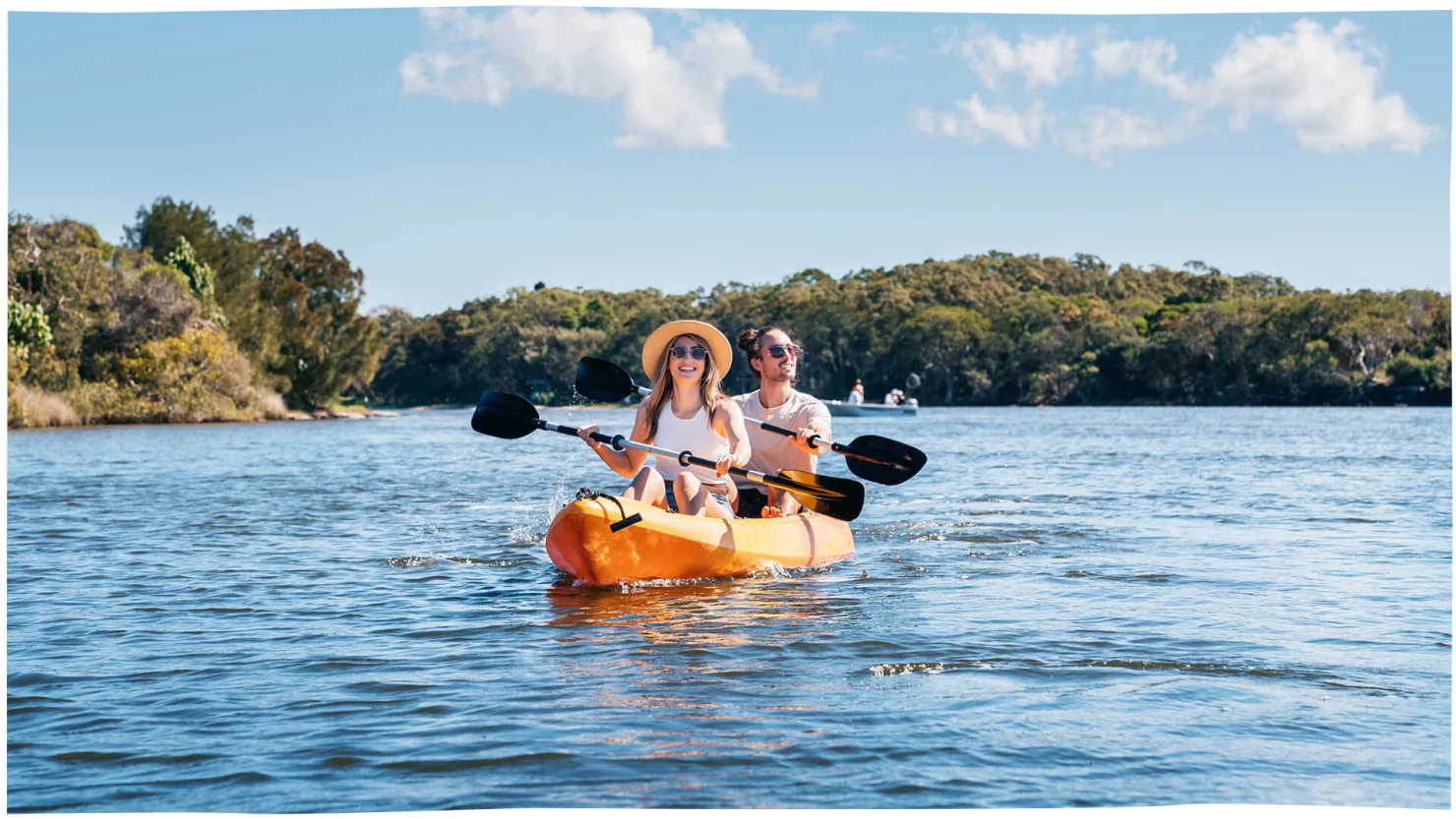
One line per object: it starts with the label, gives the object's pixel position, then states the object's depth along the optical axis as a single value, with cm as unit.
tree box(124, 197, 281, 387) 5016
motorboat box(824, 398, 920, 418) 4491
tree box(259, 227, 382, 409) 5441
